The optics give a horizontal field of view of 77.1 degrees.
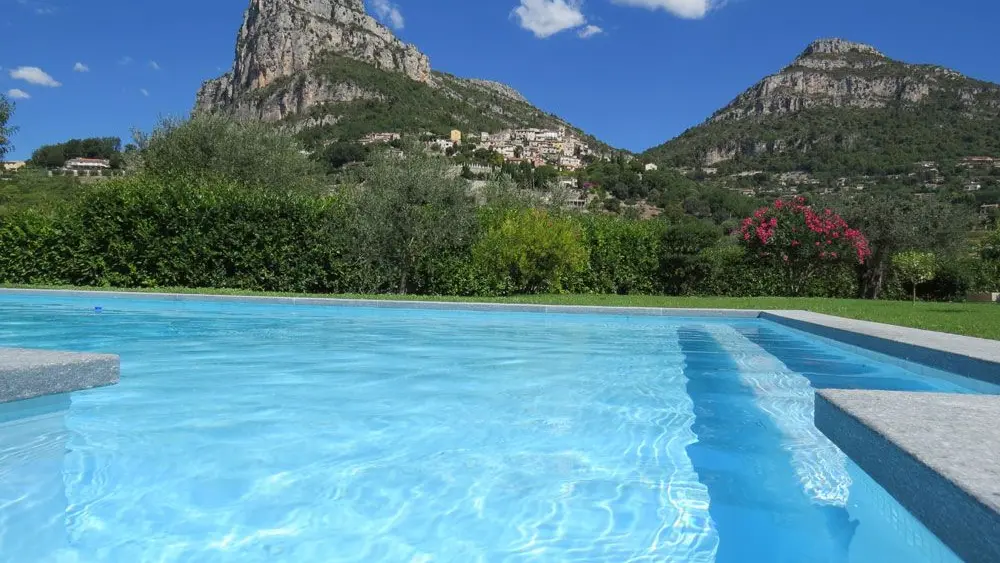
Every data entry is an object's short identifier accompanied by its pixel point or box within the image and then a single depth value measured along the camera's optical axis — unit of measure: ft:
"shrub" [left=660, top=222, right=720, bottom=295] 56.39
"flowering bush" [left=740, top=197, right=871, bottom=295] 53.93
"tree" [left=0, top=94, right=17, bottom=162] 68.95
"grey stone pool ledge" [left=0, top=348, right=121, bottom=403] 9.87
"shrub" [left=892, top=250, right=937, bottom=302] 46.66
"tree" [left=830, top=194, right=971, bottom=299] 59.77
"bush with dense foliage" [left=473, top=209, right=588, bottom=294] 48.26
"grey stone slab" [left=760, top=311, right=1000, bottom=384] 15.25
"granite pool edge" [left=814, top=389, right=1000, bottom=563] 5.10
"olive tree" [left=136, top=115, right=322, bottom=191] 72.74
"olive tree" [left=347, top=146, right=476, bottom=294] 49.65
